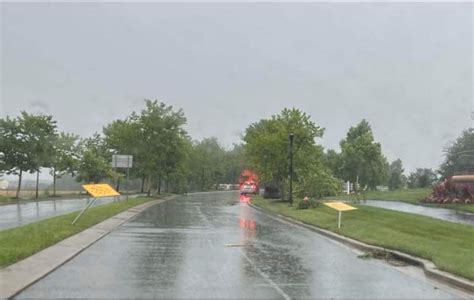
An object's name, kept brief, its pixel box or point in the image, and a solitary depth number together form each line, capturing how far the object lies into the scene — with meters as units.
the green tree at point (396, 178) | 101.52
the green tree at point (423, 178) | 66.00
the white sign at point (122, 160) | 44.21
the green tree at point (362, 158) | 53.03
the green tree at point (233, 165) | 118.71
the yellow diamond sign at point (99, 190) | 20.16
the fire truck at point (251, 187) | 76.00
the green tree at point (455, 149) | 51.44
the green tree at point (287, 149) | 44.62
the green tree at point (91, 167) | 58.25
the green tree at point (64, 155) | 50.41
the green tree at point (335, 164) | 63.12
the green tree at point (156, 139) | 55.94
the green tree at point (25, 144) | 44.00
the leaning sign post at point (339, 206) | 21.72
